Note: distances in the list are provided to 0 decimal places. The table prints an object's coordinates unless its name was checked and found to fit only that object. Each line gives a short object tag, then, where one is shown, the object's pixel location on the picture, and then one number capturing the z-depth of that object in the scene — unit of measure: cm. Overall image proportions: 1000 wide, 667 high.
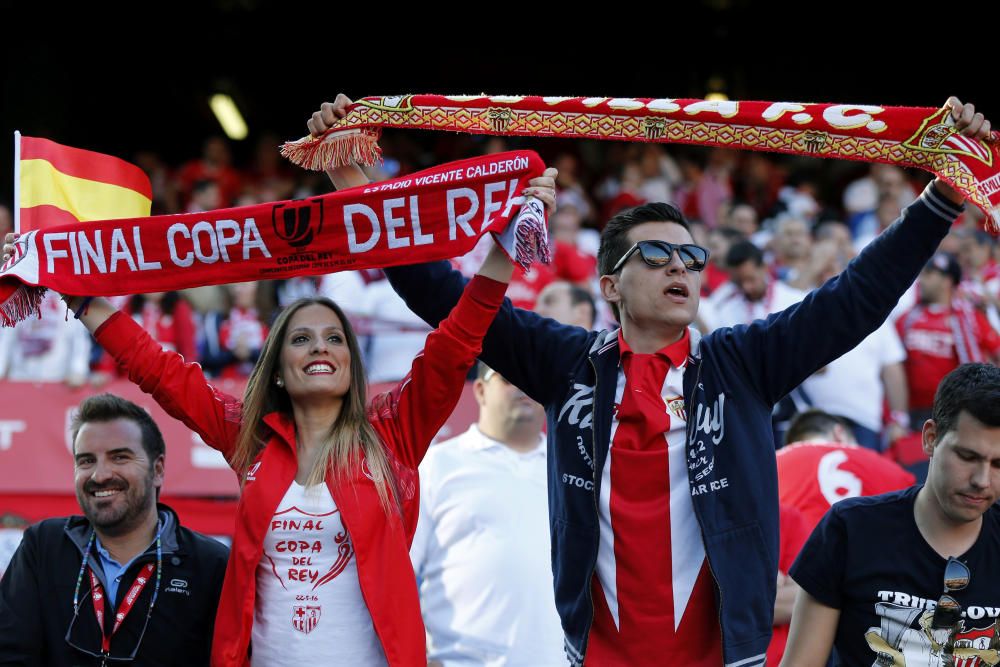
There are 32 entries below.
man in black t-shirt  641
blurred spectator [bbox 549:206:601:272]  1844
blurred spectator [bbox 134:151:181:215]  2545
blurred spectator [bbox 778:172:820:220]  2439
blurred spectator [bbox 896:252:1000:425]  1672
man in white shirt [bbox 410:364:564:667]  977
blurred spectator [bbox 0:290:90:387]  1555
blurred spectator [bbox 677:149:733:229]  2522
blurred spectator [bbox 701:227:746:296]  1816
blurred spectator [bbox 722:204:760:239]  1992
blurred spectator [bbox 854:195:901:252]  2198
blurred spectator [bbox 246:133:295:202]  2411
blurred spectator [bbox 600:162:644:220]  2419
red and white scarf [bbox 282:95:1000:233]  696
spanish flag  816
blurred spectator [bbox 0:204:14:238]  1869
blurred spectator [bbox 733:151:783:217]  2622
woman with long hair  704
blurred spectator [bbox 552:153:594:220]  2386
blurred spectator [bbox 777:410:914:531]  998
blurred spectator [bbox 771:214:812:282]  1752
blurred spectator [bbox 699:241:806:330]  1552
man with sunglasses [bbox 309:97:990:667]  655
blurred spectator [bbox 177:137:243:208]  2477
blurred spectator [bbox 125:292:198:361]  1639
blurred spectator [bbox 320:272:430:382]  1561
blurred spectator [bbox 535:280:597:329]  1245
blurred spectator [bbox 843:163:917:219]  2266
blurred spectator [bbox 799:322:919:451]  1524
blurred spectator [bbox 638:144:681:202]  2500
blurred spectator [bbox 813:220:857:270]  1839
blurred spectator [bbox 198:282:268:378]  1655
